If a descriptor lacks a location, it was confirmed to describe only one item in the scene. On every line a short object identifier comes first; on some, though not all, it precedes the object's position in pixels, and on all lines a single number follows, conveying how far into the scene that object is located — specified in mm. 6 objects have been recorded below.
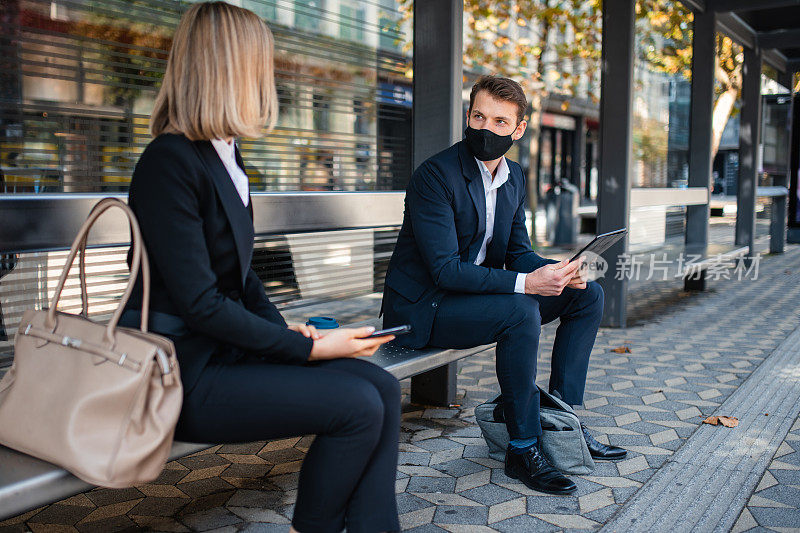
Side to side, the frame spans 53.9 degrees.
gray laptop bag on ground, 3338
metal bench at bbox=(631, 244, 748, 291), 7664
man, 3234
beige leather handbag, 1947
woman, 2152
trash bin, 16531
